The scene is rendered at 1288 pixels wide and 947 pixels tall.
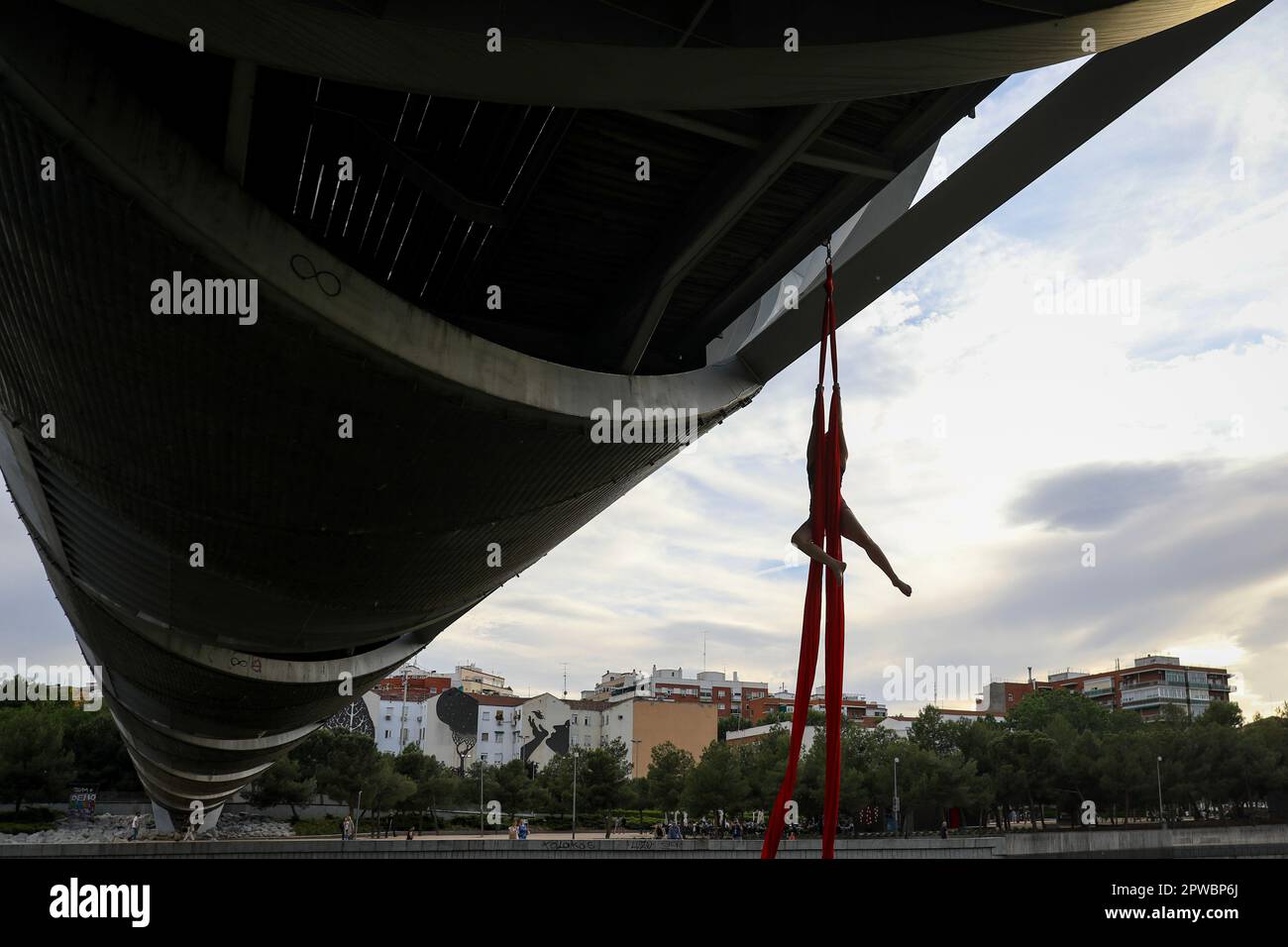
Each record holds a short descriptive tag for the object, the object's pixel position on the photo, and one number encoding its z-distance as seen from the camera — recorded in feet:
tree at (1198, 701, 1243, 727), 194.53
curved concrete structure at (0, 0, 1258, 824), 16.28
